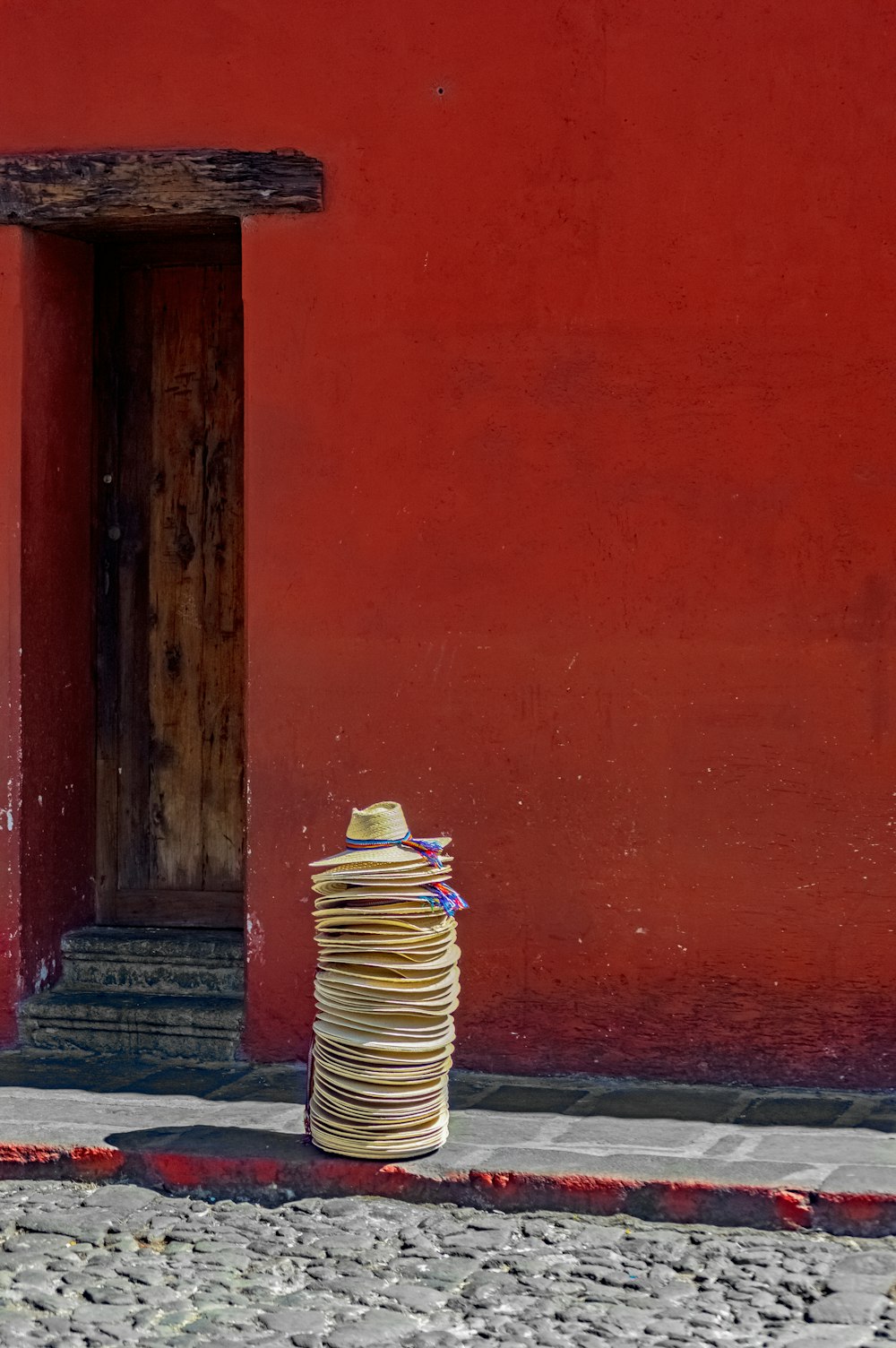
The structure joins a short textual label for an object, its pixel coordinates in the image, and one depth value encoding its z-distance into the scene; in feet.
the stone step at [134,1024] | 22.44
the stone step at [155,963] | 22.98
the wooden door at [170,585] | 24.23
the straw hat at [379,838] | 18.56
